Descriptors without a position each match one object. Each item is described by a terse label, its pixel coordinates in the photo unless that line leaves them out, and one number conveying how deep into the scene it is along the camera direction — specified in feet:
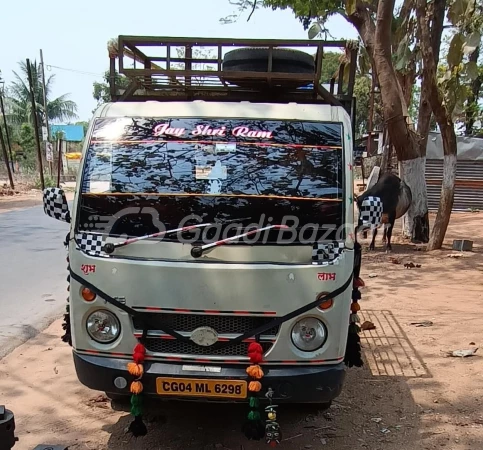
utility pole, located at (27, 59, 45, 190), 74.64
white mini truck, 10.39
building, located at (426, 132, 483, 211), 59.82
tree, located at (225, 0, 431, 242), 32.94
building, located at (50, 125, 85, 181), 126.06
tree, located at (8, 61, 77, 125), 123.44
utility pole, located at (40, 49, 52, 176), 103.46
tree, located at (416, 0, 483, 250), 27.37
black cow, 35.01
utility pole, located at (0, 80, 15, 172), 86.53
